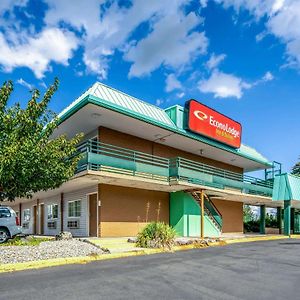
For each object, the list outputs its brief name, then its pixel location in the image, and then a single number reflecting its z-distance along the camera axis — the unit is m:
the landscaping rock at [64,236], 15.99
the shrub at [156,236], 14.31
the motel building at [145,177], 17.56
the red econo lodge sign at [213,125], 21.66
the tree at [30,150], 12.77
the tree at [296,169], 52.67
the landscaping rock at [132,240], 15.94
